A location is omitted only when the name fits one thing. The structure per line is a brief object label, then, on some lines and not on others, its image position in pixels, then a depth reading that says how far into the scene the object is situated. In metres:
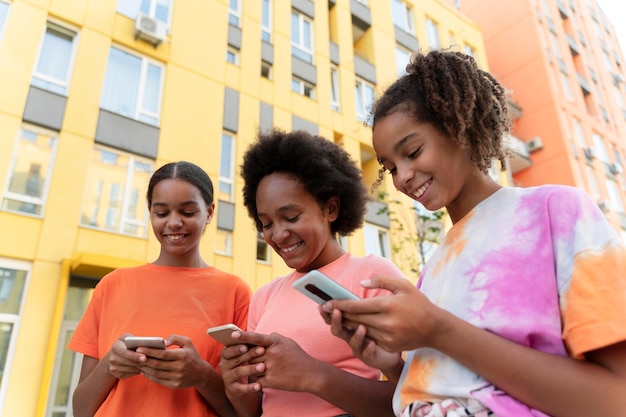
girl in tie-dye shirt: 0.96
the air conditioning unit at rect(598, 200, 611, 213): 17.42
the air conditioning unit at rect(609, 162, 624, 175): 19.66
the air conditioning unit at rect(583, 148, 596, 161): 18.36
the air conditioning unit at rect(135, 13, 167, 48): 9.38
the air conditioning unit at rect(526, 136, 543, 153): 17.95
